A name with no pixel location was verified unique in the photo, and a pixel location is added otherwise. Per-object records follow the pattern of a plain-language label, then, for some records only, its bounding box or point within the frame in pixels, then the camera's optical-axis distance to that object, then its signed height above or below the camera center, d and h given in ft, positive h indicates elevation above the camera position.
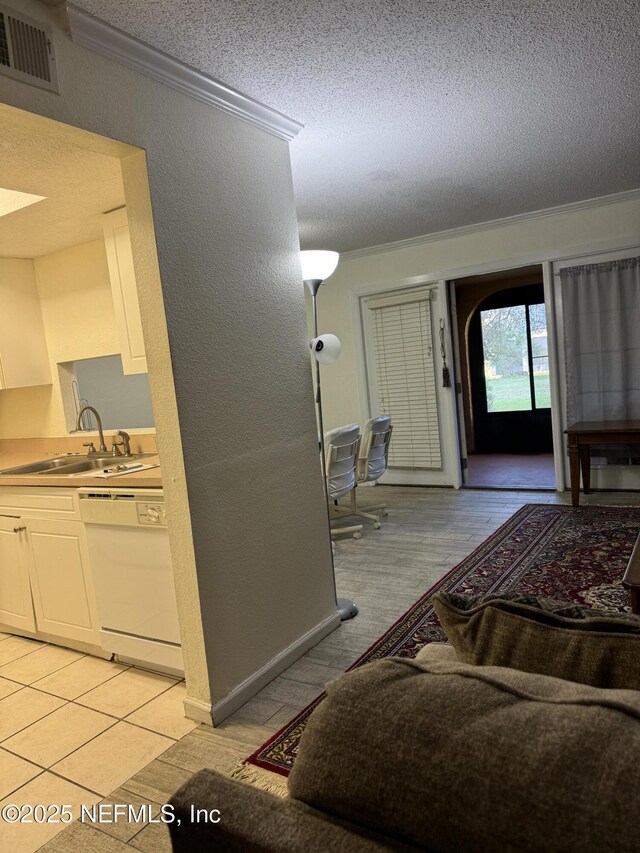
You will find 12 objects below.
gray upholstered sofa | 1.84 -1.37
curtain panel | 16.85 +0.08
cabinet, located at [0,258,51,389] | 12.89 +1.50
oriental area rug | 8.79 -4.29
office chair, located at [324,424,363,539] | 14.53 -2.31
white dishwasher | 8.59 -2.74
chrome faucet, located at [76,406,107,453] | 12.42 -0.88
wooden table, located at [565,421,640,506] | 15.37 -2.41
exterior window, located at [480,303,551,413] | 26.43 -0.32
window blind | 20.51 -0.54
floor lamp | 10.27 +1.62
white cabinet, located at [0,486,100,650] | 9.75 -2.89
